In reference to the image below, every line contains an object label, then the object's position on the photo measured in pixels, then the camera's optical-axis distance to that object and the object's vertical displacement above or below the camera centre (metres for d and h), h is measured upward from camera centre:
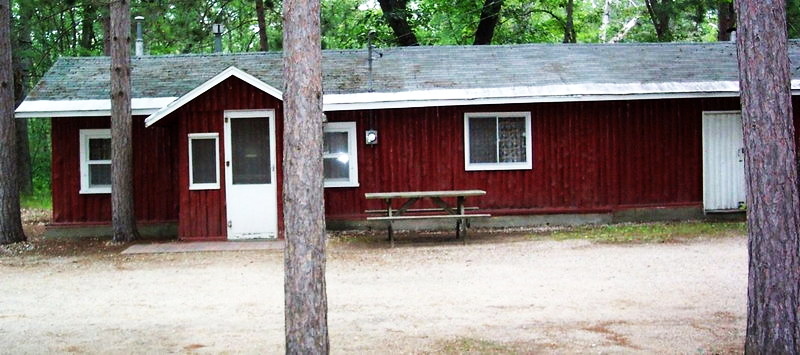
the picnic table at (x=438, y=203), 14.02 -0.48
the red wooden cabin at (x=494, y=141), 16.33 +0.64
